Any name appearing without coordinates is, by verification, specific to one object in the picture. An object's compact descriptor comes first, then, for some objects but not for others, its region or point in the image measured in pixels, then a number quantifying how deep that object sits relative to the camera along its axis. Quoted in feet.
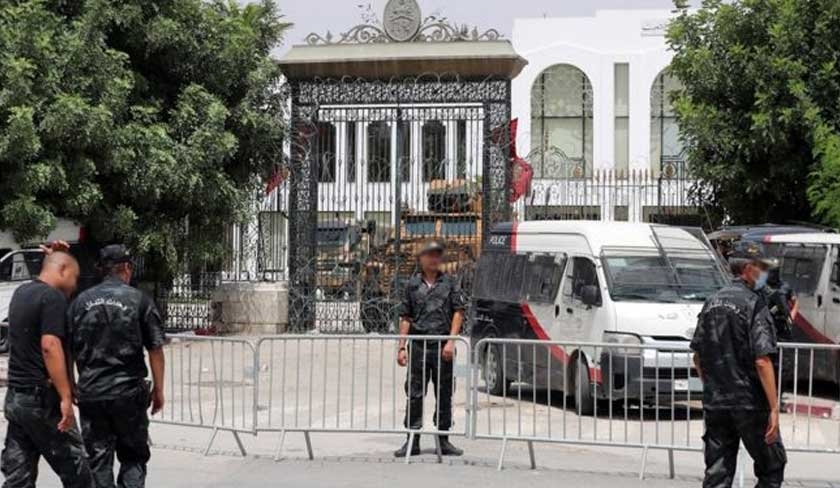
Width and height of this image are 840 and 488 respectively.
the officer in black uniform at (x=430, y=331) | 33.14
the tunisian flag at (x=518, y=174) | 71.36
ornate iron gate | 71.15
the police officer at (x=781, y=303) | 44.29
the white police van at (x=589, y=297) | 37.58
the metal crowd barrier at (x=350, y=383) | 33.27
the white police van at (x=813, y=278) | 47.88
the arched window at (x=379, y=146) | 73.15
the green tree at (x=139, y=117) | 61.67
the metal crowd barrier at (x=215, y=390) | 34.96
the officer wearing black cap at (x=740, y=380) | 23.48
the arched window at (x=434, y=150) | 72.02
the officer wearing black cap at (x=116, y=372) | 23.82
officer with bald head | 22.91
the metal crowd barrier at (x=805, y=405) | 31.89
